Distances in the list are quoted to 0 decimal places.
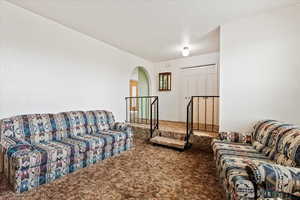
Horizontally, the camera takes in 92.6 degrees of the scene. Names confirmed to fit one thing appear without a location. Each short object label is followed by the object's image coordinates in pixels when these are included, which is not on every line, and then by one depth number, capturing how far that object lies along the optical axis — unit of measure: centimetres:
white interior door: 454
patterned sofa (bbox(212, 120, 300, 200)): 110
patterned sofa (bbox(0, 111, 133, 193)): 176
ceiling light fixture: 368
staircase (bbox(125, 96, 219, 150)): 333
